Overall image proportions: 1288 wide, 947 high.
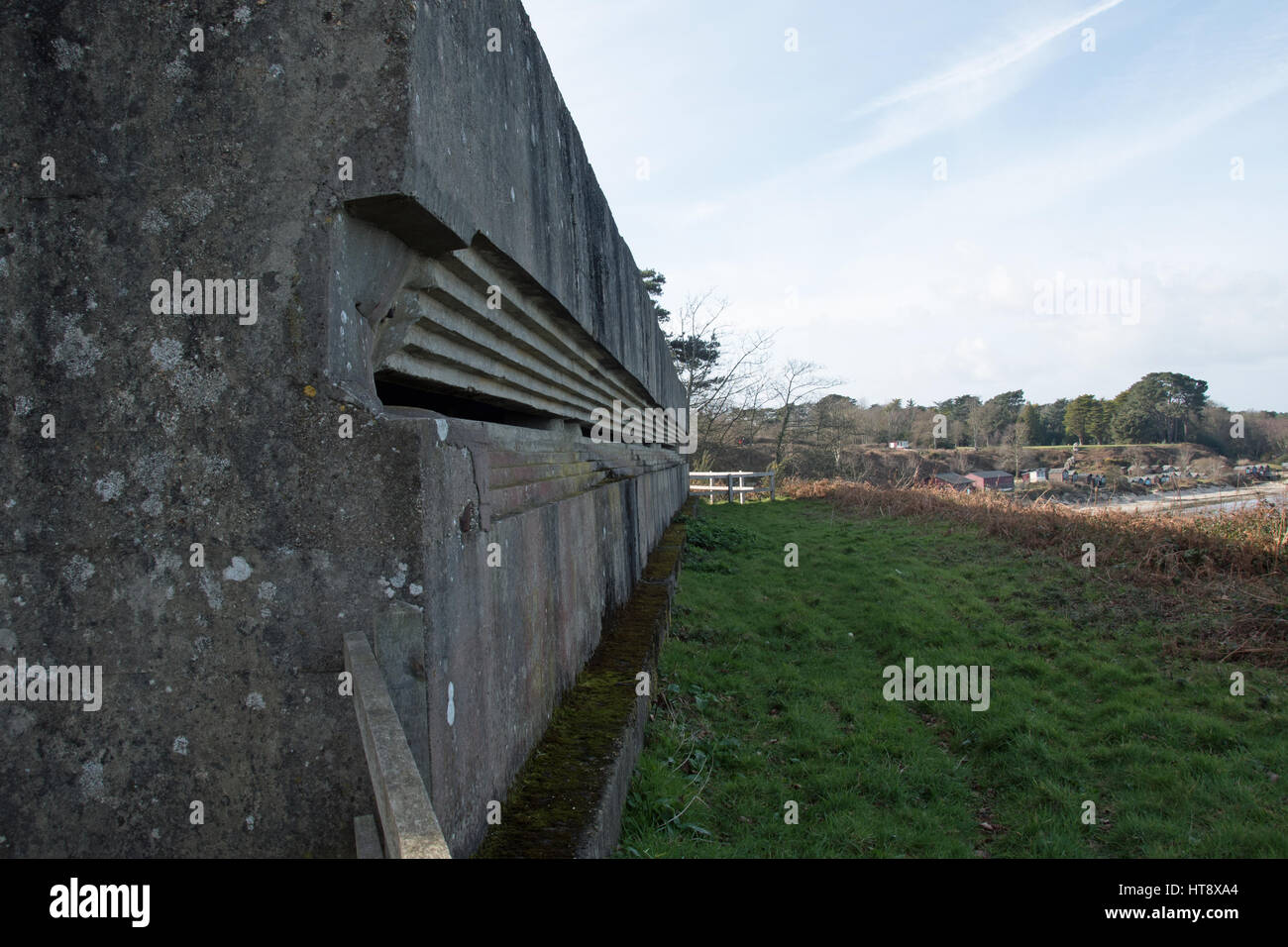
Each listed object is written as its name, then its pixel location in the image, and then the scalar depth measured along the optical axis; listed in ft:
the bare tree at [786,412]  117.39
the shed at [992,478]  84.89
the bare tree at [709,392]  114.01
